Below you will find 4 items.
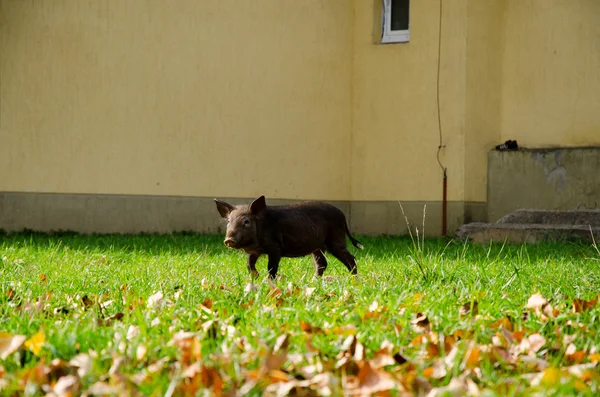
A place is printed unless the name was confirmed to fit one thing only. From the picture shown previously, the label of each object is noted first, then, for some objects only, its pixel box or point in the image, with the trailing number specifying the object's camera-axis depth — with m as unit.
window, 28.84
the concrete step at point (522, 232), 23.31
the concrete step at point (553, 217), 25.06
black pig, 14.24
